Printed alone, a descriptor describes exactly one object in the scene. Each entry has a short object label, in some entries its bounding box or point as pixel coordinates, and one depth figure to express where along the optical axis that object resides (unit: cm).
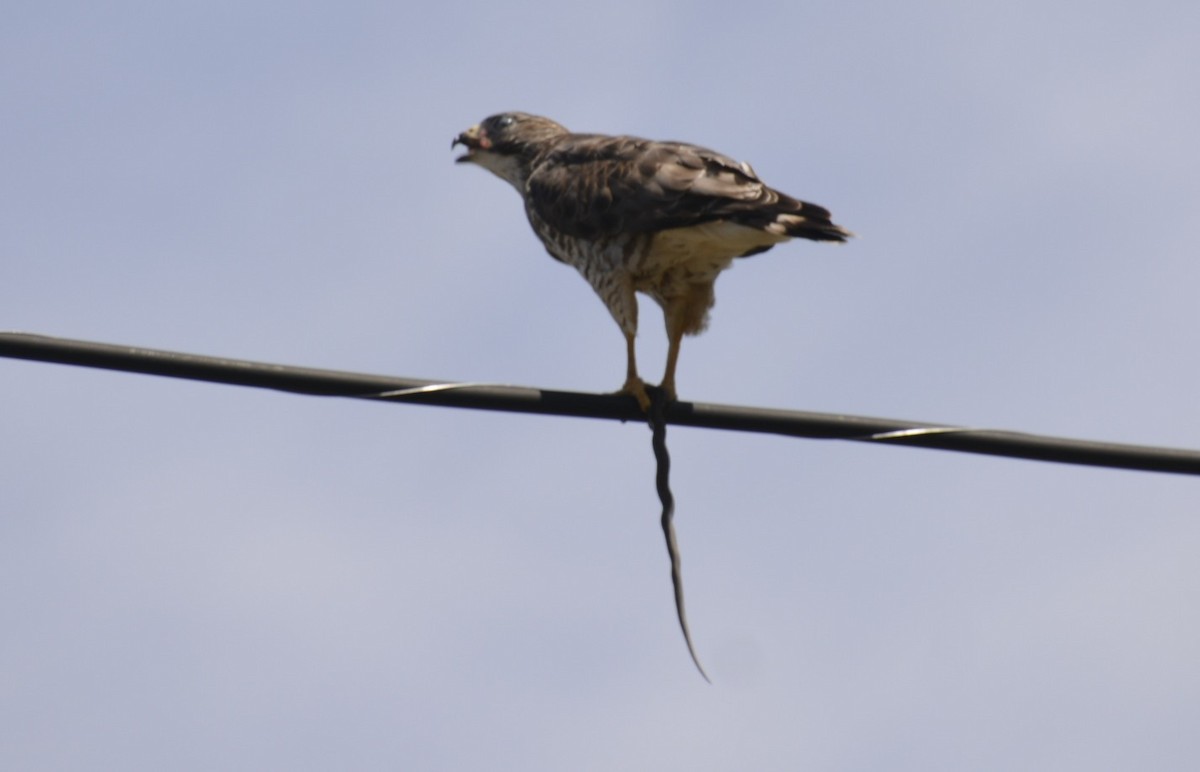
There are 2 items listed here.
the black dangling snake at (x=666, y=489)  1105
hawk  1334
